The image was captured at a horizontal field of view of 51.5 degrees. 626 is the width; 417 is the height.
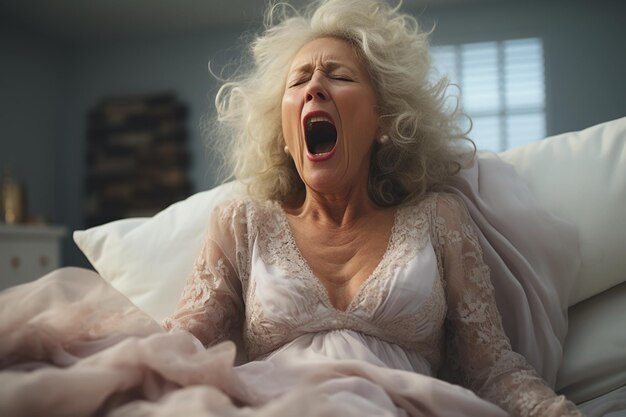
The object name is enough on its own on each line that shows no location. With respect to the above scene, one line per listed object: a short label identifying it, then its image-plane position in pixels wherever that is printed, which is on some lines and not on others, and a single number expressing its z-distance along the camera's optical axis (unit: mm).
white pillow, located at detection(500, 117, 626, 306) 1280
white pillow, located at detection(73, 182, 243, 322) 1493
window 5297
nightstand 3883
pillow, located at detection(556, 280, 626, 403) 1208
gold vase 4445
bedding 713
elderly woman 1106
